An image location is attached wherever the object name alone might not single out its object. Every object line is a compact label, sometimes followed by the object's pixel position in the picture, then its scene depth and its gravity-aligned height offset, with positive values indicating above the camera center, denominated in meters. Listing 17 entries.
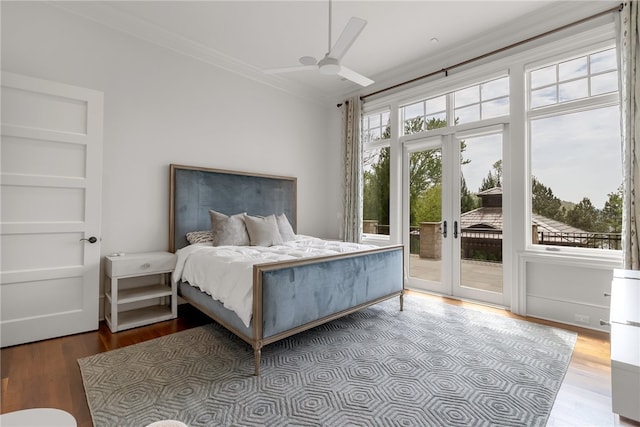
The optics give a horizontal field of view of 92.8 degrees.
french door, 3.72 +0.06
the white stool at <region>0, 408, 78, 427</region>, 0.98 -0.67
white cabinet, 1.27 -0.60
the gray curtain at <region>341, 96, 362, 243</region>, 4.88 +0.65
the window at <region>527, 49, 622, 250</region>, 2.97 +0.67
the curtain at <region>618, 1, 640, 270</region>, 2.62 +0.73
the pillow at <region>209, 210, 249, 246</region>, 3.46 -0.17
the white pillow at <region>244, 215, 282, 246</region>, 3.58 -0.19
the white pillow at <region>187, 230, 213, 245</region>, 3.55 -0.25
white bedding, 2.25 -0.42
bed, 2.19 -0.47
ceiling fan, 2.24 +1.34
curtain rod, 2.87 +1.93
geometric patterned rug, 1.69 -1.09
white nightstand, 2.87 -0.79
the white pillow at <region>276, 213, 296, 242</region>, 3.99 -0.17
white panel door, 2.52 +0.05
